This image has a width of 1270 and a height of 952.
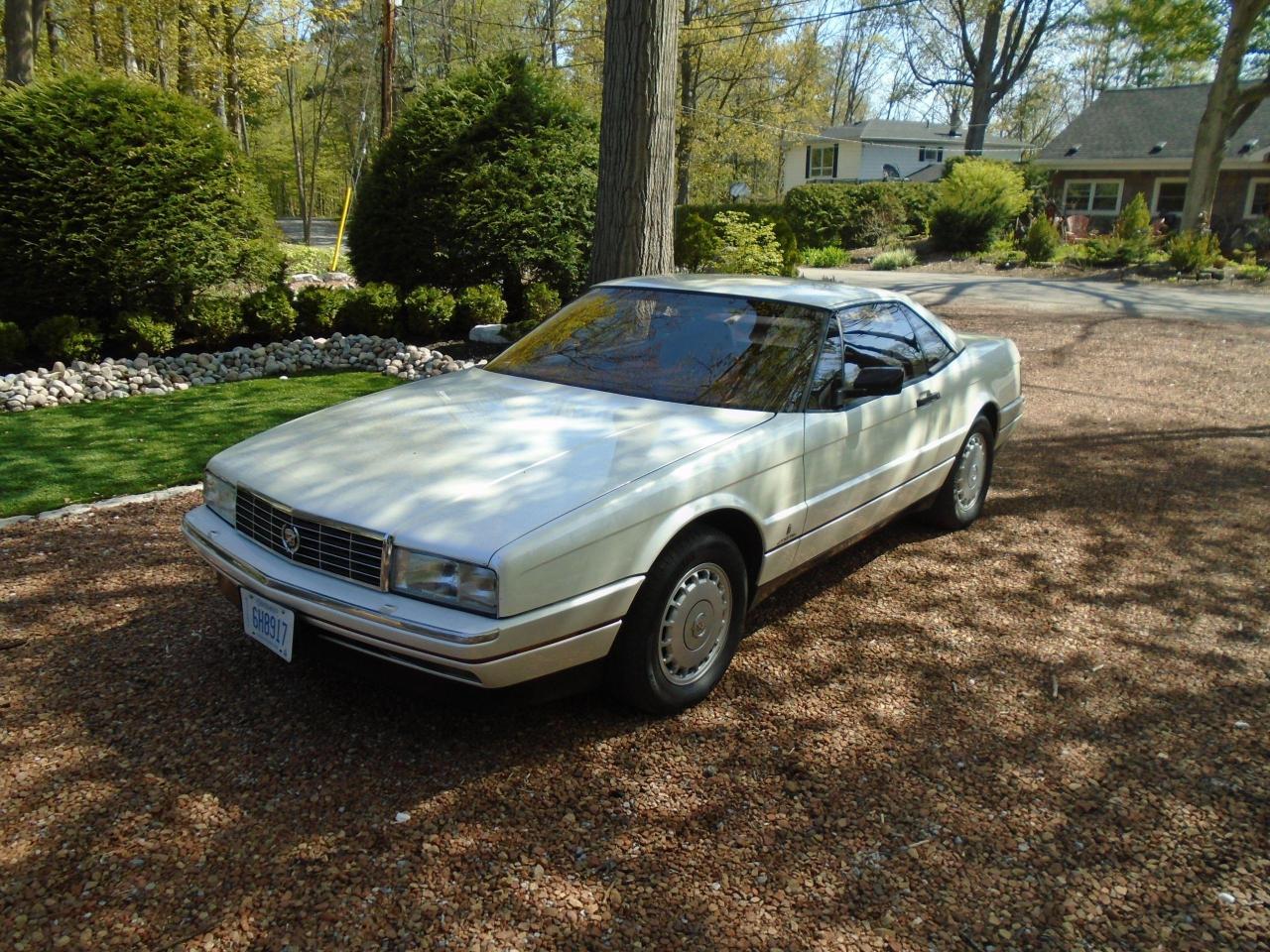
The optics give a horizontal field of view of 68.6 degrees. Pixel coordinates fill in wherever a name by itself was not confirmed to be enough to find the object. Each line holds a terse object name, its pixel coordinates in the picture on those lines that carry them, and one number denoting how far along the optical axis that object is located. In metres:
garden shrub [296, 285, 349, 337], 10.28
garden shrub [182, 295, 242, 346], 9.62
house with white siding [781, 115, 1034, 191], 45.47
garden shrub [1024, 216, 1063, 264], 22.53
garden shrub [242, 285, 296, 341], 9.99
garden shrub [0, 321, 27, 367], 8.48
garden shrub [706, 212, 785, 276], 11.81
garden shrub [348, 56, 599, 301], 10.19
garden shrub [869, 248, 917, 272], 23.22
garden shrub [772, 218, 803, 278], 14.76
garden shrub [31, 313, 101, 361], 8.76
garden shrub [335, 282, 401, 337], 10.16
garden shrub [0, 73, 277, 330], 8.68
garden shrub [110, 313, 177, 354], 9.17
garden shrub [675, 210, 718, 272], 13.40
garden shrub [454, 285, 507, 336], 10.27
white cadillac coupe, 2.85
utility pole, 18.92
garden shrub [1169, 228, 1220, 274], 19.86
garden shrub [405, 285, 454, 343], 10.07
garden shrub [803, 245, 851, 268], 24.39
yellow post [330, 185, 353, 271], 23.47
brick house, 31.91
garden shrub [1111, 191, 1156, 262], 21.25
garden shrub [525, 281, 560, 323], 10.37
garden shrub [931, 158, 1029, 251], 25.02
